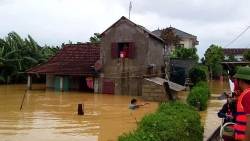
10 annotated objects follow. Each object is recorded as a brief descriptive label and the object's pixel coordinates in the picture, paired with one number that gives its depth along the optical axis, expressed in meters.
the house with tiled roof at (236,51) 56.56
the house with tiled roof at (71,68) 26.33
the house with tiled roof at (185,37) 50.94
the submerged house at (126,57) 24.41
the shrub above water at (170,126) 5.32
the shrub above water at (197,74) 28.53
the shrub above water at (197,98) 15.98
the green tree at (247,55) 27.26
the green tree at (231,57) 44.67
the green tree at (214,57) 43.19
